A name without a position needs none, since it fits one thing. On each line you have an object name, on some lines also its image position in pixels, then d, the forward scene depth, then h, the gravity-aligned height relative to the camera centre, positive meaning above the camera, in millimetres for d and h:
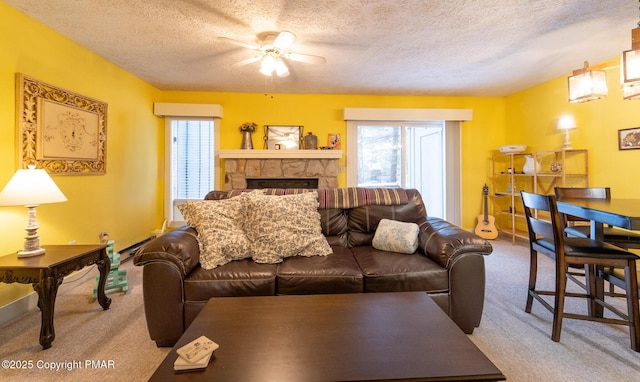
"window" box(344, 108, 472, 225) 4348 +775
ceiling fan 2484 +1343
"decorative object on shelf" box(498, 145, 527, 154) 3873 +632
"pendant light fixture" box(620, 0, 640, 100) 1648 +788
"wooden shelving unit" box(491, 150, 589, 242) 3432 +202
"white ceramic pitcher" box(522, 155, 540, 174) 3697 +374
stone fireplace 4102 +421
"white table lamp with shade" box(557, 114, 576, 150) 3338 +833
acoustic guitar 4176 -518
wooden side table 1623 -488
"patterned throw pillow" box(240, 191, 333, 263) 1880 -259
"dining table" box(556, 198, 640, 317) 1363 -123
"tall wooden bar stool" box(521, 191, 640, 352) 1529 -399
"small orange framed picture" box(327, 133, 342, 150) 4379 +846
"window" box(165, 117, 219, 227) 4250 +523
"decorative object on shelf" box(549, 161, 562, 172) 3480 +328
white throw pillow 2006 -340
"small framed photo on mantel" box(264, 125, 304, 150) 4297 +871
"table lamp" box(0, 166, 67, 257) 1703 -1
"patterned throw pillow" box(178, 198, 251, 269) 1770 -246
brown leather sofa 1578 -516
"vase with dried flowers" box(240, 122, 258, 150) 4176 +925
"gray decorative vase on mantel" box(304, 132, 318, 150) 4266 +815
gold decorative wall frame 2129 +592
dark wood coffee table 866 -563
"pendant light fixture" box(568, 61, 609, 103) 2154 +873
